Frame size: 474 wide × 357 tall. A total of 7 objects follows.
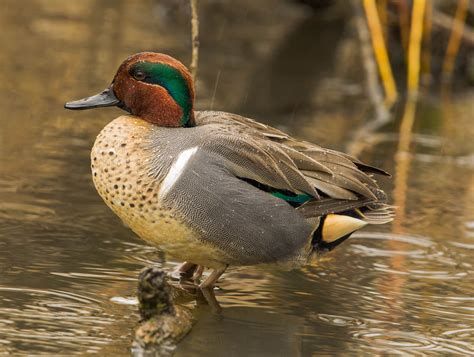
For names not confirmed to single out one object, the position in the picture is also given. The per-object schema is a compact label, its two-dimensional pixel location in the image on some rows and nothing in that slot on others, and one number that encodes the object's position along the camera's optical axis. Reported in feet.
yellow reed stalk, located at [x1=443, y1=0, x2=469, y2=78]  73.92
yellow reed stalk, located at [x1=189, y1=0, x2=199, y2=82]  42.86
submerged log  28.55
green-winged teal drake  32.37
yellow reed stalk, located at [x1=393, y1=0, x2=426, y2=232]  47.93
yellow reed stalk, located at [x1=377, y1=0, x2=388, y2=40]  72.74
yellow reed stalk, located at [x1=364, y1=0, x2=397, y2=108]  63.87
